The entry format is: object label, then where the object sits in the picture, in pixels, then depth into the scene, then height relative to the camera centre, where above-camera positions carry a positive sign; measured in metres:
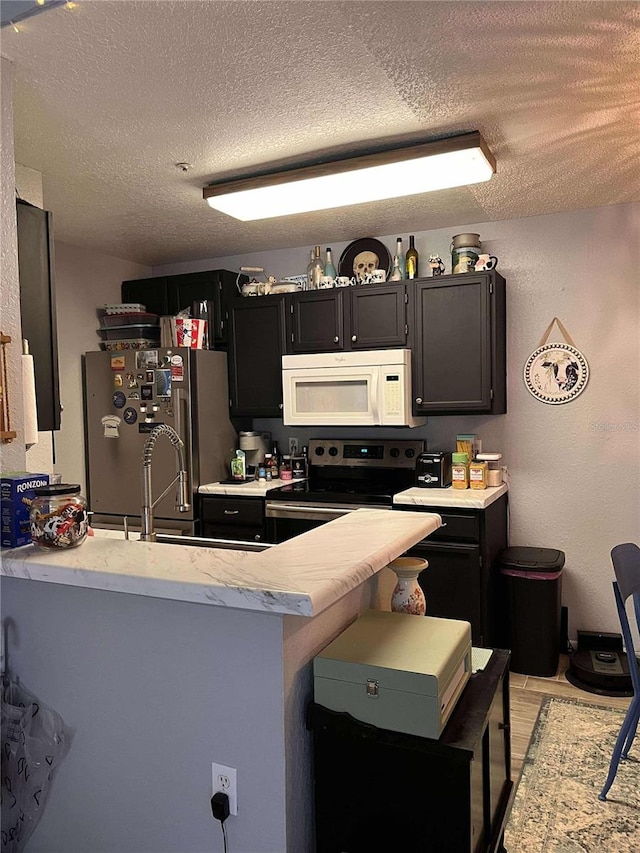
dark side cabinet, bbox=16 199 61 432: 2.12 +0.30
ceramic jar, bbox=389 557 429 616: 1.87 -0.58
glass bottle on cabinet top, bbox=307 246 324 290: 4.17 +0.75
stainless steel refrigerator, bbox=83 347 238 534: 4.13 -0.21
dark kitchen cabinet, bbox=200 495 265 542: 4.00 -0.80
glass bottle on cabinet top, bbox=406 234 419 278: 3.94 +0.75
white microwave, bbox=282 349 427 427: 3.83 -0.01
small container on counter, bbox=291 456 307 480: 4.39 -0.53
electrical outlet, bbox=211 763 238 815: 1.48 -0.89
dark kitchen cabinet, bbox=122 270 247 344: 4.43 +0.68
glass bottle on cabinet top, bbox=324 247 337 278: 4.20 +0.76
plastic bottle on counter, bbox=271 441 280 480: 4.42 -0.51
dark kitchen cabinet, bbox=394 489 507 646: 3.44 -0.98
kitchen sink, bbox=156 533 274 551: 2.24 -0.56
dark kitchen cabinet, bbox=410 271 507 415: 3.68 +0.24
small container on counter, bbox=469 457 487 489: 3.76 -0.52
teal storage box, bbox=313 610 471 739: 1.39 -0.64
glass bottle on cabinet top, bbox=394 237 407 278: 4.00 +0.76
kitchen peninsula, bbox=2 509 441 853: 1.43 -0.68
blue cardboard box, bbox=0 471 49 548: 1.68 -0.30
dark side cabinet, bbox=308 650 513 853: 1.36 -0.87
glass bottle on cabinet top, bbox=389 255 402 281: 3.97 +0.69
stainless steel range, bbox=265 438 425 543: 3.80 -0.62
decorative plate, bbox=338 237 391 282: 4.18 +0.83
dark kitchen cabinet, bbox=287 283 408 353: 3.89 +0.42
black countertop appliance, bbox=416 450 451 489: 3.86 -0.50
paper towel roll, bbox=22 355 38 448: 1.98 -0.02
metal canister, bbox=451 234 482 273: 3.78 +0.78
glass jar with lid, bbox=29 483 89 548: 1.65 -0.32
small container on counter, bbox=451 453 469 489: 3.79 -0.49
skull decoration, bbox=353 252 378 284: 4.20 +0.79
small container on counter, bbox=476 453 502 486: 3.82 -0.50
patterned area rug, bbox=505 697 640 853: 2.25 -1.56
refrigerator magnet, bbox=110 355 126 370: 4.26 +0.19
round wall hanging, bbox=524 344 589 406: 3.81 +0.07
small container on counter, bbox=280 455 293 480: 4.34 -0.54
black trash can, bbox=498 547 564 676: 3.52 -1.23
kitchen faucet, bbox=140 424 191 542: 2.31 -0.34
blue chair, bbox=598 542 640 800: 2.30 -0.76
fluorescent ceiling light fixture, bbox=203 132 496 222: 2.60 +0.90
